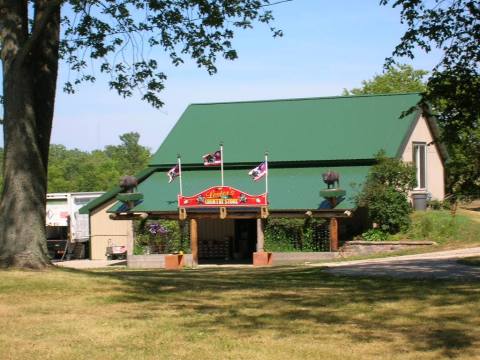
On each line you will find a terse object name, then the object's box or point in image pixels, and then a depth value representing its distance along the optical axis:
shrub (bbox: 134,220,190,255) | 30.62
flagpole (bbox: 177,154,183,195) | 30.57
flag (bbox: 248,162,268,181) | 29.86
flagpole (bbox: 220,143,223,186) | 31.09
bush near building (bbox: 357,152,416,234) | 27.78
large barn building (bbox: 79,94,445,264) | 29.11
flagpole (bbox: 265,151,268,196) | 29.62
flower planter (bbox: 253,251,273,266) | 27.47
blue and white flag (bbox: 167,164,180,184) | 31.28
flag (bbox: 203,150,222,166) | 31.48
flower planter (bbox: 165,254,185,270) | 27.84
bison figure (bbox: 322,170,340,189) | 27.66
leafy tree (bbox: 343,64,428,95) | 63.07
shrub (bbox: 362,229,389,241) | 27.88
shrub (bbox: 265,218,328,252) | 28.88
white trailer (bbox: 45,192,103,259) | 37.69
